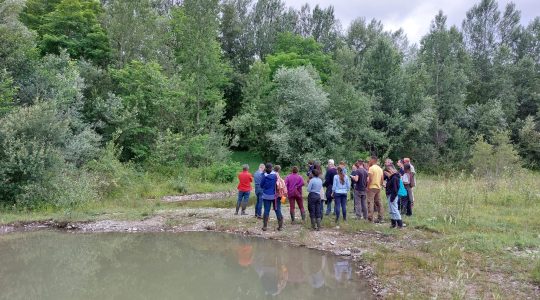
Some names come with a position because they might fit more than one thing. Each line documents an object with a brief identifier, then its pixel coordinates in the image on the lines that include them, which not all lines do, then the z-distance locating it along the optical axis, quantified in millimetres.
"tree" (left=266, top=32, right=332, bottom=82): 46094
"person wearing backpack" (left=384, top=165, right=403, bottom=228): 12945
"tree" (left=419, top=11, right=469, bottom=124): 43656
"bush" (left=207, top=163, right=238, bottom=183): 27156
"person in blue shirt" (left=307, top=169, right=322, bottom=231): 13234
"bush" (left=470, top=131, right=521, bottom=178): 29266
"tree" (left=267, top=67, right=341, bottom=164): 32750
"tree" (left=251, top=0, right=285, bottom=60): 51375
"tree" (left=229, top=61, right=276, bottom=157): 35969
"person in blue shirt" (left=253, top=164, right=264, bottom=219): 15236
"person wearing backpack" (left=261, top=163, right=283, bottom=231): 13526
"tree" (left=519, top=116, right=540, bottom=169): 43156
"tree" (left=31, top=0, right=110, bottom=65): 30719
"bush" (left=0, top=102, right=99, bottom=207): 17188
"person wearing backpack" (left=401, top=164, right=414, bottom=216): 14141
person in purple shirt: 13906
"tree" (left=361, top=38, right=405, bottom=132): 40188
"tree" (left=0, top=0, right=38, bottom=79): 22422
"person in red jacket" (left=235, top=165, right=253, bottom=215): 15765
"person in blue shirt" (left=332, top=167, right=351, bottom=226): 13758
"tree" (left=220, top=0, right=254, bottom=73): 49344
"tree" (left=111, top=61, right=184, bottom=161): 27797
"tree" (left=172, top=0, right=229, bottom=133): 31453
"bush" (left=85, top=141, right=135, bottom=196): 20781
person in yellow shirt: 14105
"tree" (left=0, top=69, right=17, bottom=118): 20322
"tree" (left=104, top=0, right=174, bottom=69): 30469
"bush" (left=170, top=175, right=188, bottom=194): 23828
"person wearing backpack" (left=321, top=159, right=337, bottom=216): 14242
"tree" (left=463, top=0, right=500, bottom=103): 53719
